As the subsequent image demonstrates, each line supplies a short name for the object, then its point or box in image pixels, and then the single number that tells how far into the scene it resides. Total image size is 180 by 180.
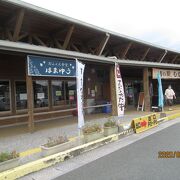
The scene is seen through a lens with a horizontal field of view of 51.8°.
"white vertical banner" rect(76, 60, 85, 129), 5.93
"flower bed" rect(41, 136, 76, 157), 4.89
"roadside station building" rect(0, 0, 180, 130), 7.36
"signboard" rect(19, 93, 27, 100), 9.46
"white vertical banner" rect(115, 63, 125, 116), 7.88
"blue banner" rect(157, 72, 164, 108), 11.12
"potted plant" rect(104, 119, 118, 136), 6.61
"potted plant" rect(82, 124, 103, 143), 5.94
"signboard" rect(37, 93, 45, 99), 10.06
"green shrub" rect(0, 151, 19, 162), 4.09
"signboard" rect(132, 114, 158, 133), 7.47
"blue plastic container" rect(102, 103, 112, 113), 12.14
